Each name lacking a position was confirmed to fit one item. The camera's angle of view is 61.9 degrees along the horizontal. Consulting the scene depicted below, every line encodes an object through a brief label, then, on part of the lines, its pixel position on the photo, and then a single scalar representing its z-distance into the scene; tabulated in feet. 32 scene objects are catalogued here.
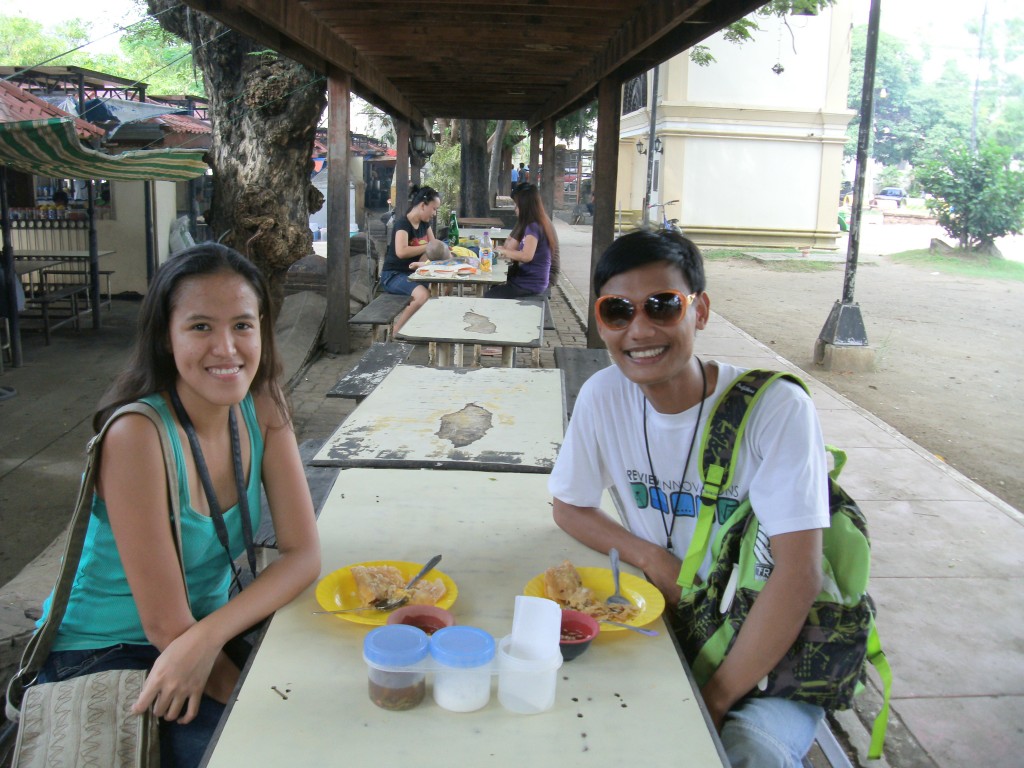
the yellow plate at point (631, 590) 5.54
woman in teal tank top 5.42
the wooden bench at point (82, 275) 33.65
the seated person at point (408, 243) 27.04
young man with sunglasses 5.30
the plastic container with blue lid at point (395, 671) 4.40
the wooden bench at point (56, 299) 29.04
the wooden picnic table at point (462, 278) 24.03
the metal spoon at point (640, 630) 5.22
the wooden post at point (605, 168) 24.40
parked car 166.10
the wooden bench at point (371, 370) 12.34
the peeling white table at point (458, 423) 8.87
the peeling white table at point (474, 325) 15.72
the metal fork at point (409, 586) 5.44
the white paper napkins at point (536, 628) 4.60
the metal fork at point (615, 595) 5.73
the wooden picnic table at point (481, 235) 34.81
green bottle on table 33.25
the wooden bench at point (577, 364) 15.56
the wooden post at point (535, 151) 55.64
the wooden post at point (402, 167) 43.11
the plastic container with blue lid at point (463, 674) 4.41
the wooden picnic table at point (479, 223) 49.44
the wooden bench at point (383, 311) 22.82
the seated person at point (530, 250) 25.85
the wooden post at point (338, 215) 24.72
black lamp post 25.53
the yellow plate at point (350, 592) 5.37
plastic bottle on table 25.81
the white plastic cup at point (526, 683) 4.44
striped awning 19.94
